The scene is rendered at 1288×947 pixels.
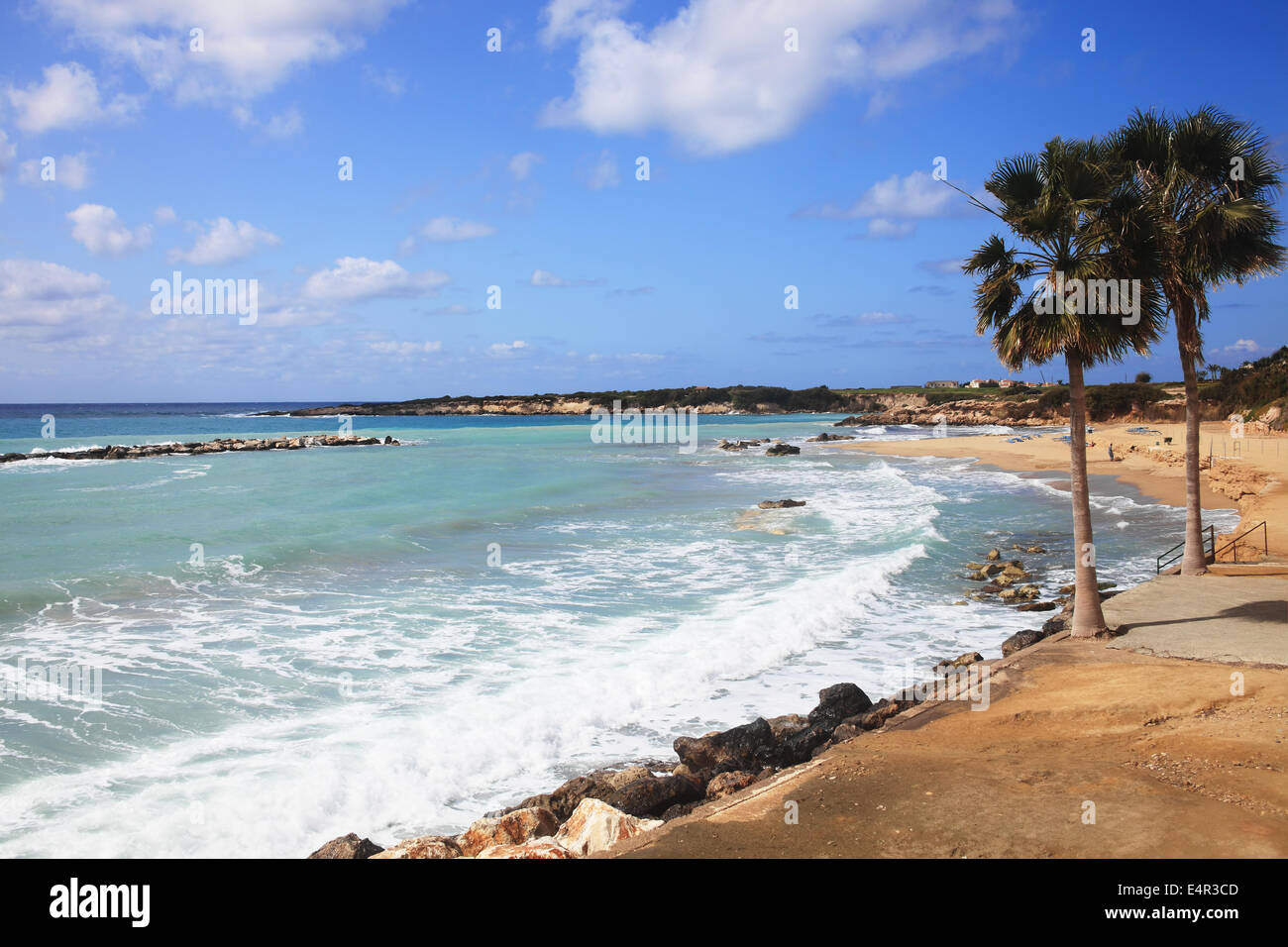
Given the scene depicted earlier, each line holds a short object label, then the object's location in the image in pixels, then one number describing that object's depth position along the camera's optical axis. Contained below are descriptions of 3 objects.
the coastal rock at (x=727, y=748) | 9.11
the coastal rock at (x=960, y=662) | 12.34
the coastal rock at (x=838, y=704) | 10.19
